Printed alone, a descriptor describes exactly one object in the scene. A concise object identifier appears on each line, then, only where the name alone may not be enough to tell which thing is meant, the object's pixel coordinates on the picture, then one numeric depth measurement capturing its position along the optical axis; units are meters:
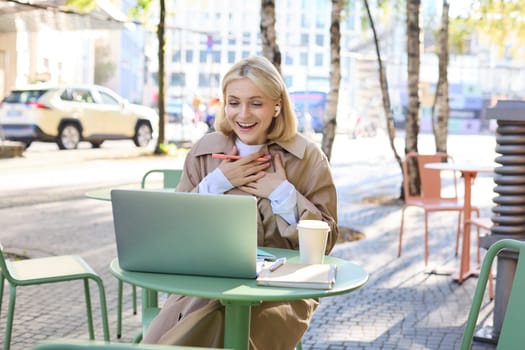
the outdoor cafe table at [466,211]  6.68
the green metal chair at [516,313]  2.52
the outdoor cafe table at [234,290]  2.45
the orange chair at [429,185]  7.77
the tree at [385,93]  11.38
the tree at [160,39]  18.52
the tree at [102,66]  63.75
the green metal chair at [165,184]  5.13
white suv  20.36
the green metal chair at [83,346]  1.35
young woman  3.17
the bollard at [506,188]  4.97
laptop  2.47
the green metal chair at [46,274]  3.95
